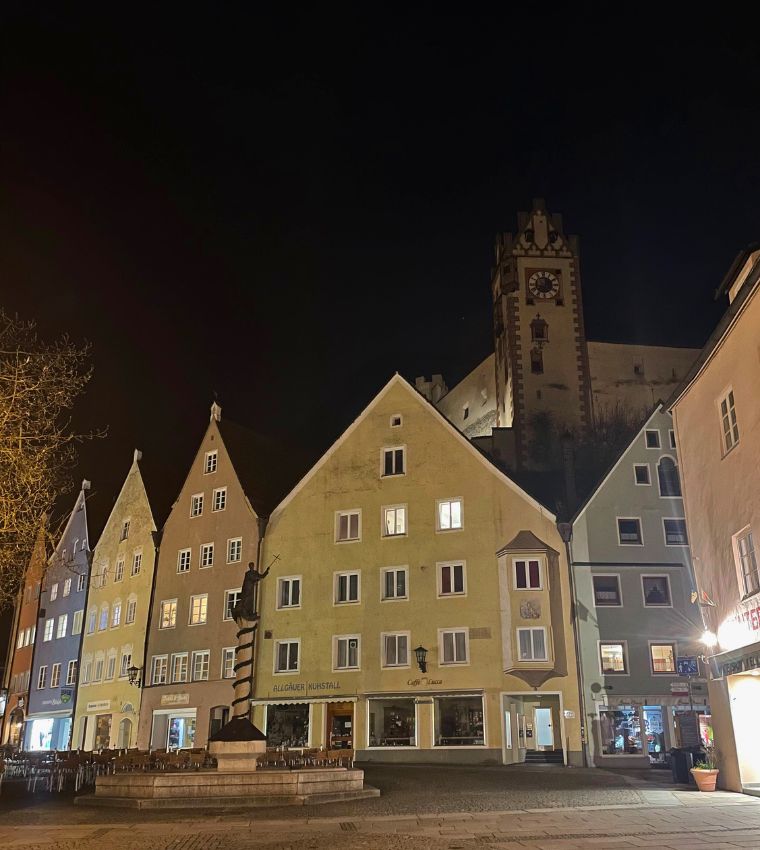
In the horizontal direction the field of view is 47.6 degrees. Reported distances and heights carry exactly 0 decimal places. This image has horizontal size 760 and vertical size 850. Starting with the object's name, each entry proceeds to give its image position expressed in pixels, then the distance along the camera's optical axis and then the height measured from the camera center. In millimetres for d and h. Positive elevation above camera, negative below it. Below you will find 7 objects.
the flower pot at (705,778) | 21469 -913
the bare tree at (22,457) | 15859 +4953
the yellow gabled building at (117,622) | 45094 +6226
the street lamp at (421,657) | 36188 +3260
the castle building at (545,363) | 70125 +31755
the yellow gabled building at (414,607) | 35031 +5450
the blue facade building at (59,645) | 50812 +5568
